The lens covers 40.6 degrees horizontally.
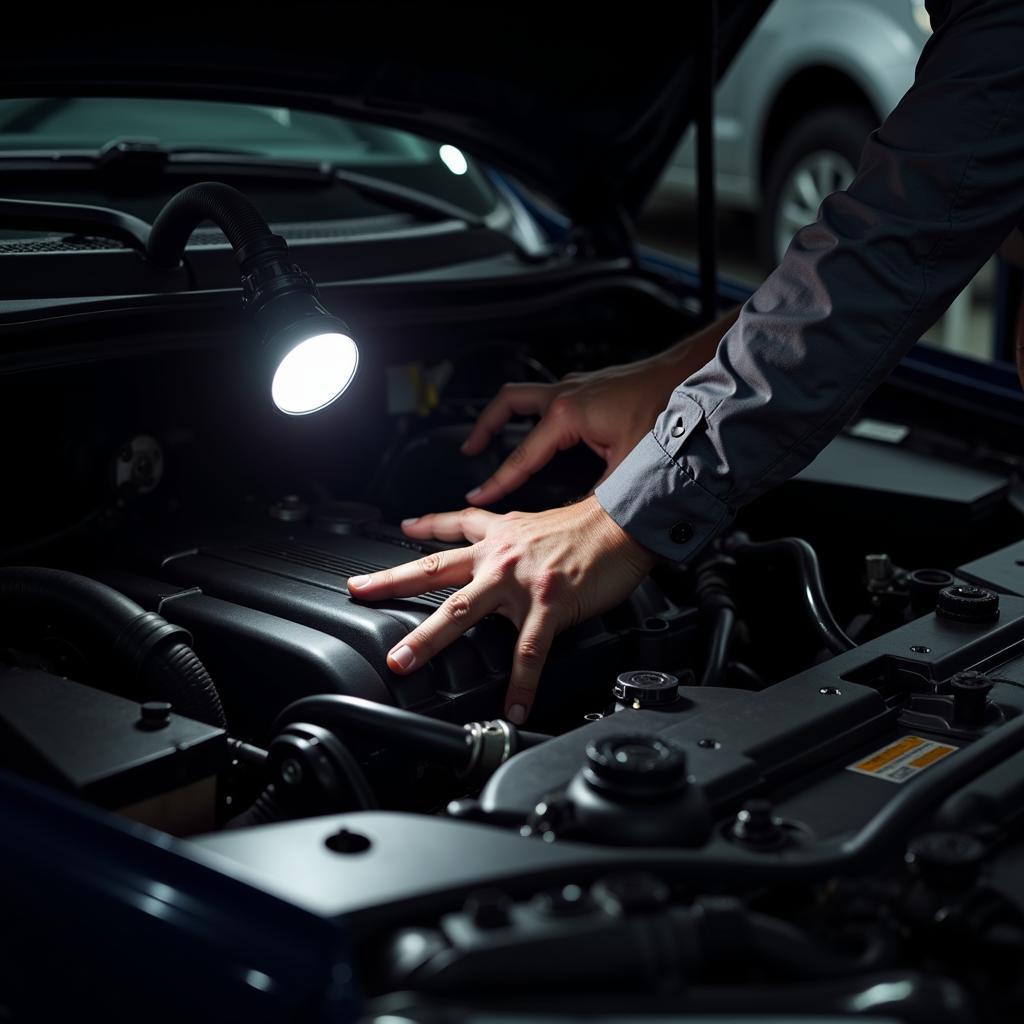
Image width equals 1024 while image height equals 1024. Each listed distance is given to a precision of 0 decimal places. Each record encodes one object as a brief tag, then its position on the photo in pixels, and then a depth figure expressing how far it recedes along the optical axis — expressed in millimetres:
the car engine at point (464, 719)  734
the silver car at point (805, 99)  4129
